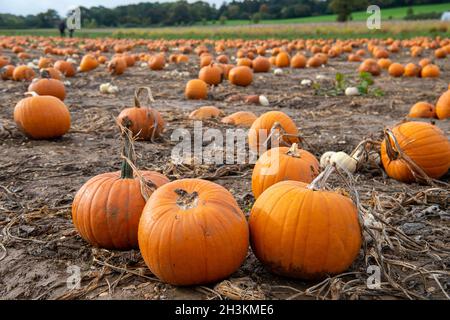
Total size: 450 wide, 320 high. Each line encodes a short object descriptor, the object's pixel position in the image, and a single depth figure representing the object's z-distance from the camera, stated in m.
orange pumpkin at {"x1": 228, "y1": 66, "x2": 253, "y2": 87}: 10.40
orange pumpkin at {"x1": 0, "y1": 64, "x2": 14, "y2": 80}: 10.84
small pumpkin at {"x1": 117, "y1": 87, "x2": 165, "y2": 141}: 5.50
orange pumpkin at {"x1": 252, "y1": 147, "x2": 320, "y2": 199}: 3.35
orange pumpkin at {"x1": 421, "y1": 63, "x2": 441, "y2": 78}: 11.62
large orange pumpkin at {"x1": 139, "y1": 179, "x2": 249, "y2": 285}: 2.35
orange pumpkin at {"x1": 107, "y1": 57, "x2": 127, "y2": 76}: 12.45
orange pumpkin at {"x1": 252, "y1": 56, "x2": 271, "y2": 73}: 13.18
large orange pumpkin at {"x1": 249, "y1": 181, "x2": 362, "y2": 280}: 2.42
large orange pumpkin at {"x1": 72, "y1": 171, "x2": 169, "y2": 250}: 2.81
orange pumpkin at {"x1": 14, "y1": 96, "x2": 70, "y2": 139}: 5.45
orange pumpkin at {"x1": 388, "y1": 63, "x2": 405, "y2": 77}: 11.98
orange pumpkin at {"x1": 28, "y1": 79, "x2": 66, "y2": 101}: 7.27
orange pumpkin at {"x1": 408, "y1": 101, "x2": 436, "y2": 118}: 6.84
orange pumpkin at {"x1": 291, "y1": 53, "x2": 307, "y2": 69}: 14.60
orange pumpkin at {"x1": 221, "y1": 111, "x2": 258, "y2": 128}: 6.34
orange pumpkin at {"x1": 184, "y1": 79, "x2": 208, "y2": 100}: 8.85
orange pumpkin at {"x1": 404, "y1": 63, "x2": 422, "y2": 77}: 11.86
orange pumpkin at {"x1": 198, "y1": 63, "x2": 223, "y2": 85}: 10.24
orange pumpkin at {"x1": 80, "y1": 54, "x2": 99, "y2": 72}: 13.46
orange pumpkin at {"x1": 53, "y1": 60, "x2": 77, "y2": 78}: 11.83
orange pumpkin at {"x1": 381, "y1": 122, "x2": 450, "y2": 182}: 4.27
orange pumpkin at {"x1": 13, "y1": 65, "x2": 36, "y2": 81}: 10.51
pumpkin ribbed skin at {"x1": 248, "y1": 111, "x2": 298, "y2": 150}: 4.97
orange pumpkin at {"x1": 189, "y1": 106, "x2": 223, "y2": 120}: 6.90
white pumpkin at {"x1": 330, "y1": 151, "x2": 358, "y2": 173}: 4.36
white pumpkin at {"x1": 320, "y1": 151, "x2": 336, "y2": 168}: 4.38
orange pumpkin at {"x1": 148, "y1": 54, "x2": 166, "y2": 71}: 14.09
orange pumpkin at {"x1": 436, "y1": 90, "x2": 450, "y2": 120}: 6.54
